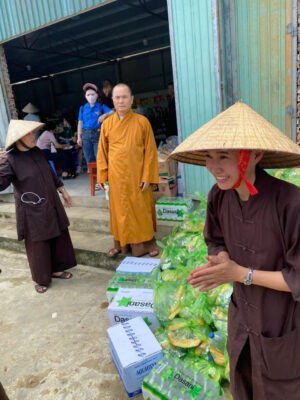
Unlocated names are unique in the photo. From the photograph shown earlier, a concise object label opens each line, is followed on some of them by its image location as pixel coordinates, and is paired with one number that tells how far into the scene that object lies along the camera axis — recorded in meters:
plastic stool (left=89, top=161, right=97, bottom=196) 5.19
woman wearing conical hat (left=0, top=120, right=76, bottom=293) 3.13
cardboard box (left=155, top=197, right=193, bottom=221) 4.04
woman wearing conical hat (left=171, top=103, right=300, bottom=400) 1.00
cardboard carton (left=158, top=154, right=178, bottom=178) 4.43
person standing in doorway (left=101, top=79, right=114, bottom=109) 5.59
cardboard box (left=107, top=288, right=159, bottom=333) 2.47
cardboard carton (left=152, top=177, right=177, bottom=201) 4.45
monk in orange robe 3.26
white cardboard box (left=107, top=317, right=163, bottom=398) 2.02
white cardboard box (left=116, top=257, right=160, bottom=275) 2.90
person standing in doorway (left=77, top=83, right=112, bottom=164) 5.01
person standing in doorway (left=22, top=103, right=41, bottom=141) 6.83
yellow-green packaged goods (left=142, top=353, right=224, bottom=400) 1.77
